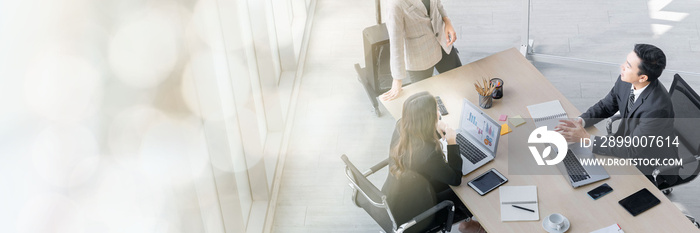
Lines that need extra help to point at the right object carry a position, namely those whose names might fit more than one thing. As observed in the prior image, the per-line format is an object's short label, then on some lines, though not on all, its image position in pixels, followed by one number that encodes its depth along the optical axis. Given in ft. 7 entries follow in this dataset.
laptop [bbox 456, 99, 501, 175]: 12.48
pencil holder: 13.88
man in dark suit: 12.46
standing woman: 14.30
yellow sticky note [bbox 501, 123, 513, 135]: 13.32
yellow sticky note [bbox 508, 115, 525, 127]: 13.47
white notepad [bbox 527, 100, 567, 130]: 13.41
